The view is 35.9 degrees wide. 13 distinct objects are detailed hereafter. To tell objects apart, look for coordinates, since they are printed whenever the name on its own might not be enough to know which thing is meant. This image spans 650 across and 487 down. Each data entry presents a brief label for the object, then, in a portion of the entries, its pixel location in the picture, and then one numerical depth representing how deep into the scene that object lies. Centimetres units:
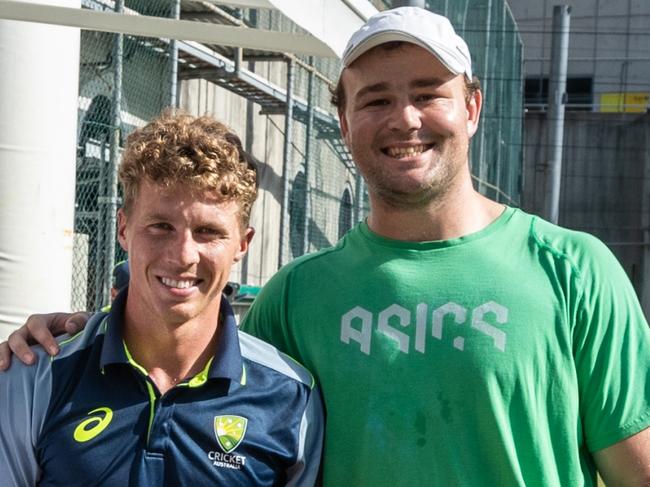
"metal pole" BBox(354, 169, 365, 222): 1016
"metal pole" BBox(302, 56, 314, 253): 943
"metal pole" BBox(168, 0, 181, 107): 644
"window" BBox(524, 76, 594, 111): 2789
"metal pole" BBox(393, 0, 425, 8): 487
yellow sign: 2428
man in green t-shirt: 237
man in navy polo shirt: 226
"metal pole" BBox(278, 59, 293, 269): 952
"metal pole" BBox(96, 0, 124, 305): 578
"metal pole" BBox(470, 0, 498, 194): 1173
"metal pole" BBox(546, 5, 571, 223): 1235
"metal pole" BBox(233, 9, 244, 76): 988
